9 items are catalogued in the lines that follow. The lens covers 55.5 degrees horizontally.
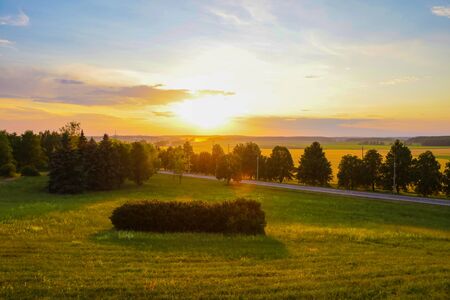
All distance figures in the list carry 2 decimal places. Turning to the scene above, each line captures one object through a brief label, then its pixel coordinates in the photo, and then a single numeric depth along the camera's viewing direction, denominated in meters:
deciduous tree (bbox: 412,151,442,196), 61.91
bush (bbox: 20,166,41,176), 82.90
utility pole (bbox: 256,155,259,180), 92.69
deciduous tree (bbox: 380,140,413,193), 67.06
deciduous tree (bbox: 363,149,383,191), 71.25
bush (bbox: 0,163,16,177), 79.44
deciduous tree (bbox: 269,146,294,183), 91.38
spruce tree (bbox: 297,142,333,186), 79.50
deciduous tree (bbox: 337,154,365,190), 72.06
